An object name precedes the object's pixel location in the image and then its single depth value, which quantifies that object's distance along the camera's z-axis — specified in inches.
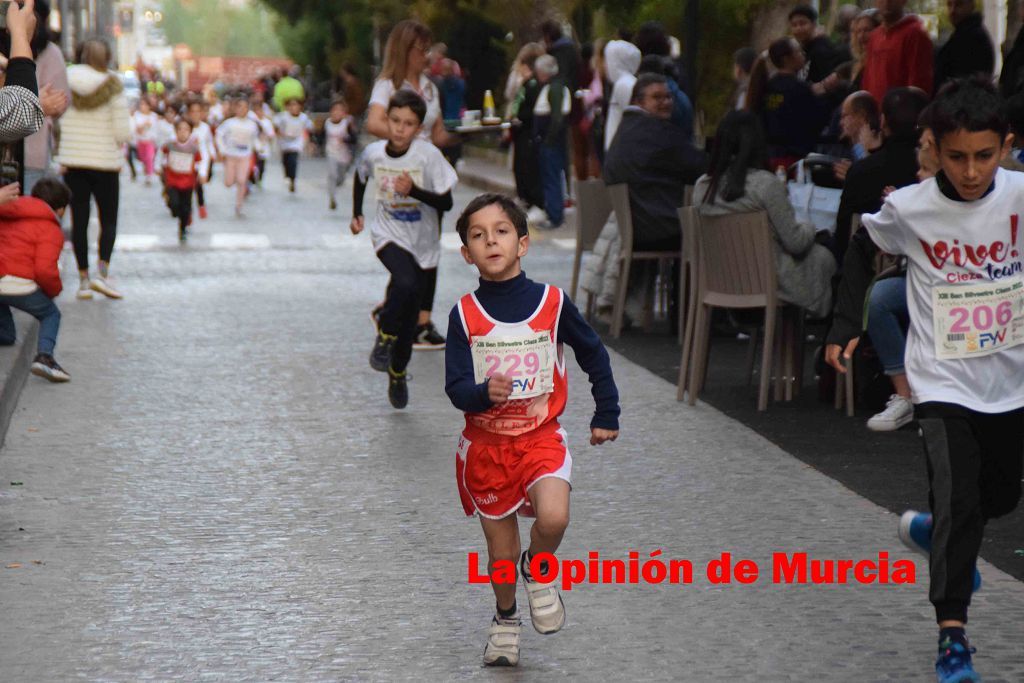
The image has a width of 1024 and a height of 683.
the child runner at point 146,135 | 1307.8
